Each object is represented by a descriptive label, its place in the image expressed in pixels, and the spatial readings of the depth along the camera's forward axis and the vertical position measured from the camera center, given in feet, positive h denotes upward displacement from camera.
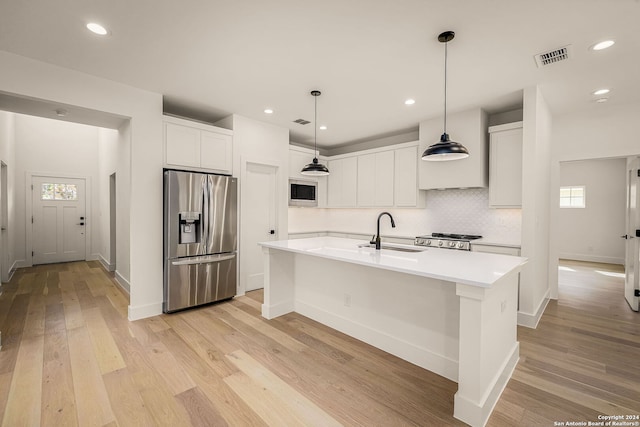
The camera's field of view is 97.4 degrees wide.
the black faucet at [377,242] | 9.23 -1.10
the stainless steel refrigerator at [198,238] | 11.59 -1.28
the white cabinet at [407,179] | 15.57 +1.73
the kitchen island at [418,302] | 5.84 -2.75
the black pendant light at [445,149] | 7.64 +1.75
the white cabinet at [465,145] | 12.82 +2.70
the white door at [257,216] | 14.71 -0.36
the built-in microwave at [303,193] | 17.20 +1.07
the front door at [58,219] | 20.57 -0.80
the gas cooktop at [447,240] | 12.82 -1.47
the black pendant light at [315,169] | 11.76 +1.71
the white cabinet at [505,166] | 11.97 +1.95
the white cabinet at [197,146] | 12.03 +2.88
